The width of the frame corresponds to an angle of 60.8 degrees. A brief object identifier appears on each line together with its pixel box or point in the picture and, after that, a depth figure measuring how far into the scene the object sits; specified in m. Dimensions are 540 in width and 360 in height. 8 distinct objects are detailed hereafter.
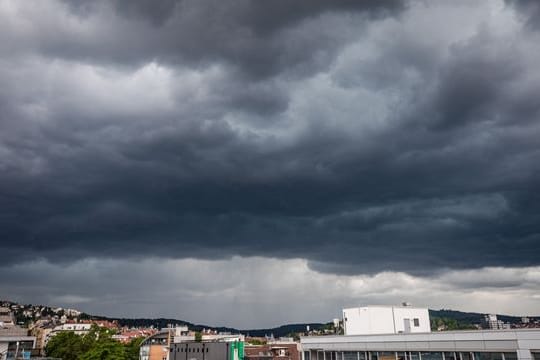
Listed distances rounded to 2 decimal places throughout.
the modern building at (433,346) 36.44
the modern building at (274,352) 109.19
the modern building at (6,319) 186.44
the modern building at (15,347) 110.25
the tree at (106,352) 97.81
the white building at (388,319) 74.25
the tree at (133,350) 120.14
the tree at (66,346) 120.38
